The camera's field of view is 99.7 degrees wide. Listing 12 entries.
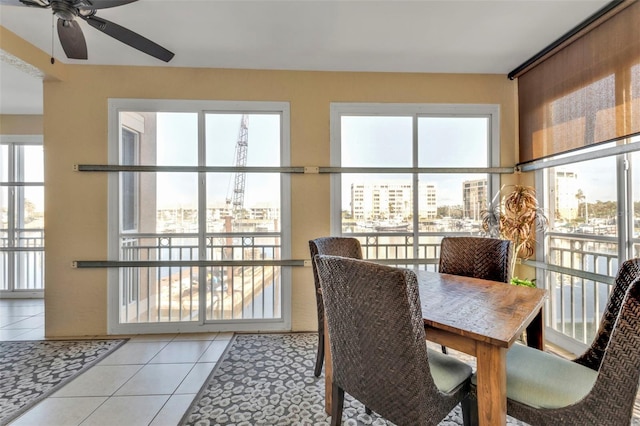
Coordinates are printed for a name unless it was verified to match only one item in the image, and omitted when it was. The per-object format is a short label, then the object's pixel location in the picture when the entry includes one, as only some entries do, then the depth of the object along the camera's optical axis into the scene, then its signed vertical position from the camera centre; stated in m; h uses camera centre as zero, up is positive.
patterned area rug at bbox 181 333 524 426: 1.66 -1.26
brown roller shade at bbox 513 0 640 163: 1.91 +1.03
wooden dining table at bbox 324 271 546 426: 1.04 -0.48
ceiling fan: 1.50 +1.18
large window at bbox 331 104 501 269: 2.94 +0.44
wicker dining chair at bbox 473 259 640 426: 0.94 -0.73
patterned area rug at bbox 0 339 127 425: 1.84 -1.24
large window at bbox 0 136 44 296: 4.01 +0.02
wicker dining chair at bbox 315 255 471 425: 1.01 -0.54
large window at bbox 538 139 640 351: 2.06 -0.17
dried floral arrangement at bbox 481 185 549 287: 2.57 -0.08
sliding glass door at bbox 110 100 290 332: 2.84 +0.05
